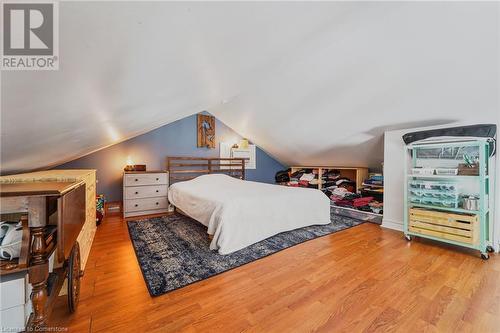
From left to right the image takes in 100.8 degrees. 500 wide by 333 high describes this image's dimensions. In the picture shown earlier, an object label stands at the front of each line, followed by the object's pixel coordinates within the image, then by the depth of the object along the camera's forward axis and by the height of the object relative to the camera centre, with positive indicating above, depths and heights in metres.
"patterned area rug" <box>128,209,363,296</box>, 1.71 -0.91
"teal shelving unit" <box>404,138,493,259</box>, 2.08 -0.31
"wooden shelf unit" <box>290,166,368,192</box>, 4.26 -0.16
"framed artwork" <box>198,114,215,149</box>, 4.58 +0.77
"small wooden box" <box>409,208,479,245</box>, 2.08 -0.65
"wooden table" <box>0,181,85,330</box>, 0.77 -0.28
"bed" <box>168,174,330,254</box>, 2.20 -0.55
